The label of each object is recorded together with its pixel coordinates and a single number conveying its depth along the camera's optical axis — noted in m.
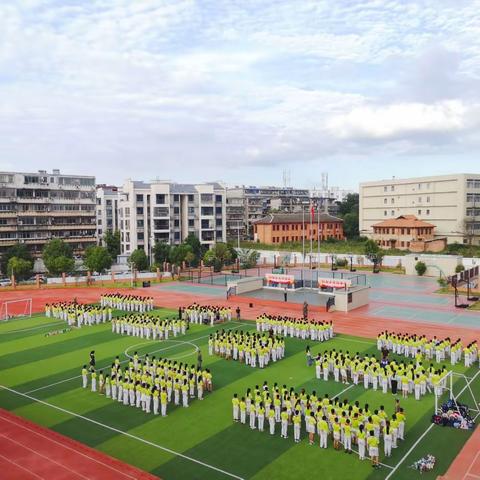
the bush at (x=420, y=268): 53.09
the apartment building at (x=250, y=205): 108.44
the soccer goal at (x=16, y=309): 35.22
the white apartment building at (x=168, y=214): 69.94
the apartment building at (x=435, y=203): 70.12
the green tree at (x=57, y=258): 49.81
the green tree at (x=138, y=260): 54.03
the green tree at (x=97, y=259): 50.66
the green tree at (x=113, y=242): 79.52
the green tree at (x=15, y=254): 58.16
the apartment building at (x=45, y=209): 64.94
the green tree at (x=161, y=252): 58.88
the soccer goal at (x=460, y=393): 16.88
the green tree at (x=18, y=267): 49.65
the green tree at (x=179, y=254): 55.06
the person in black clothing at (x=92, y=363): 20.05
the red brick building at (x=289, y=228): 81.94
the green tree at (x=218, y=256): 56.16
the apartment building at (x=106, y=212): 96.31
